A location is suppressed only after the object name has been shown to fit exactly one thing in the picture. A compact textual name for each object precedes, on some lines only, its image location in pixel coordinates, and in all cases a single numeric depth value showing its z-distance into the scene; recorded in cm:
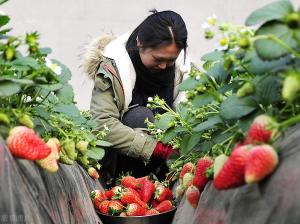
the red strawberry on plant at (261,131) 134
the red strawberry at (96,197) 269
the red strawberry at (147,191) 281
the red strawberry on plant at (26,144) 153
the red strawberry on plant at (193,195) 198
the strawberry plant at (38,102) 161
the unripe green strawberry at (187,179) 225
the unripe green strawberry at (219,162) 155
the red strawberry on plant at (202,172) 196
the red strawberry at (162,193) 277
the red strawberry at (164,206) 267
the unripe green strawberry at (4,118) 155
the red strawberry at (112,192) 280
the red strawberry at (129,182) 291
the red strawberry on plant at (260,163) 125
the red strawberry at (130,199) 272
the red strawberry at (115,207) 265
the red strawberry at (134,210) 262
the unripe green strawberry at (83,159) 230
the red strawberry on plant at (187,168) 232
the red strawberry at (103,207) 266
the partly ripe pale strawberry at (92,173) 271
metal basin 258
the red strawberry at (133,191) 280
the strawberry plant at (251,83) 132
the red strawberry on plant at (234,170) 131
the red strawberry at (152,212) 265
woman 328
